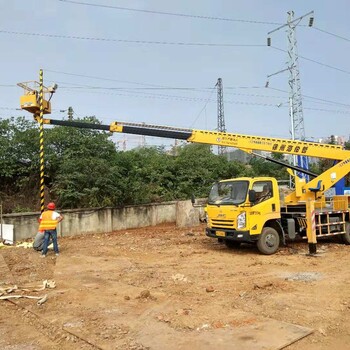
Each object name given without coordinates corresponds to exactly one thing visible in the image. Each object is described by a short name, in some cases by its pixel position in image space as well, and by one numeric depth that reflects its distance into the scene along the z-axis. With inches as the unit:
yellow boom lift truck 507.5
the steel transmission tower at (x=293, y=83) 1243.2
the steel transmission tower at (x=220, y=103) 2022.6
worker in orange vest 510.6
